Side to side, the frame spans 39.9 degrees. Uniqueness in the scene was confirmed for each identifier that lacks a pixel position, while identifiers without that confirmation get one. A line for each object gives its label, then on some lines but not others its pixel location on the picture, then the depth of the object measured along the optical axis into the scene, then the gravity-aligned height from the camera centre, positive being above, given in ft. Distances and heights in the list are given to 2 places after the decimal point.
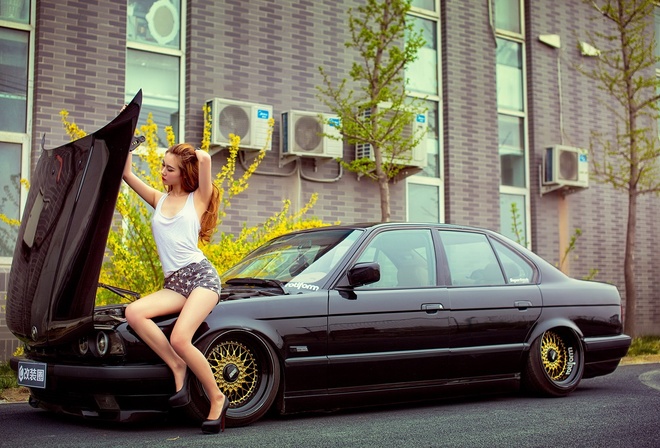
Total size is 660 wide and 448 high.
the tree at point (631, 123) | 45.39 +8.64
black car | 17.71 -0.60
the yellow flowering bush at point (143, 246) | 29.19 +1.52
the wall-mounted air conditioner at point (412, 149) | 41.29 +6.53
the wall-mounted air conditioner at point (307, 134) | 39.11 +6.80
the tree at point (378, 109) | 37.32 +7.80
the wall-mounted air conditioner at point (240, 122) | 37.04 +7.02
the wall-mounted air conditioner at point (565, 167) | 49.06 +6.77
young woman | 17.43 +0.36
